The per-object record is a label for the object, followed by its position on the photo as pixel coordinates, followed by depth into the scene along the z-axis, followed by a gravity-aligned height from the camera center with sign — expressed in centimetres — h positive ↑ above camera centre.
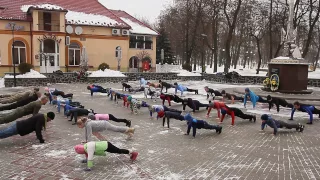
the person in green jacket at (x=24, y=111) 995 -144
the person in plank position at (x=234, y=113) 1137 -159
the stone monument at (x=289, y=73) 1830 -21
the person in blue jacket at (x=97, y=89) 1857 -126
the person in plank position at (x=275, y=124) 988 -172
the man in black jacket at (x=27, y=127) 821 -158
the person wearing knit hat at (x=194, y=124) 943 -164
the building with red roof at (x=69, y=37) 3269 +338
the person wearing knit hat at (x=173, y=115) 1032 -152
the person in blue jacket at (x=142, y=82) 2113 -97
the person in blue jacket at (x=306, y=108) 1134 -138
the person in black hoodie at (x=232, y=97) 1626 -144
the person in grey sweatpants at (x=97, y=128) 764 -152
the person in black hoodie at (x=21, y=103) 1259 -144
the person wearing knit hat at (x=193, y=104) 1354 -151
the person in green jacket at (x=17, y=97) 1422 -140
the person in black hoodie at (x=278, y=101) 1339 -136
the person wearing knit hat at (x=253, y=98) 1452 -131
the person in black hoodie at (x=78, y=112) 1081 -152
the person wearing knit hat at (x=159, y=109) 1140 -147
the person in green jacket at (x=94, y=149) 660 -174
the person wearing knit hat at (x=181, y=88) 1927 -121
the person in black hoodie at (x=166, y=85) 2000 -106
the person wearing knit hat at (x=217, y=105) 1162 -133
